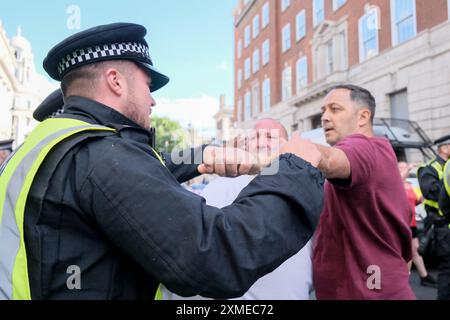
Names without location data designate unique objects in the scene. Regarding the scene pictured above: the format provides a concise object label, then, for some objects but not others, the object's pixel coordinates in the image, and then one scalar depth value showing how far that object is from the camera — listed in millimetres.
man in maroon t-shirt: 2100
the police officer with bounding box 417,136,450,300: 3893
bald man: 2307
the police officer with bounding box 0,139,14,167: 5832
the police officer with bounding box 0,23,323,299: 994
